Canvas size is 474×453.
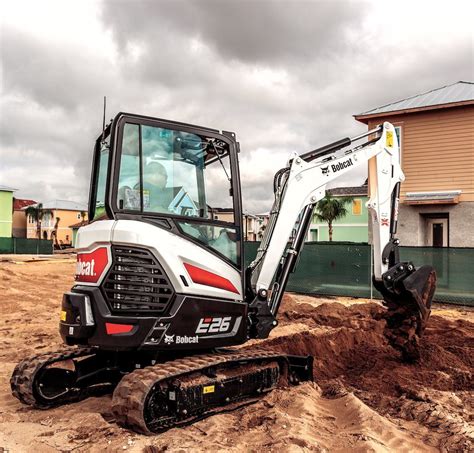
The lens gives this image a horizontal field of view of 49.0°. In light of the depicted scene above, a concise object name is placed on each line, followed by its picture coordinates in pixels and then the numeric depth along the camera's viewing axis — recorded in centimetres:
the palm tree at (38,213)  6906
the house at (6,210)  5084
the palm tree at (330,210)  4047
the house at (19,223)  7206
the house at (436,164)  1644
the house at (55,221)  6962
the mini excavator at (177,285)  464
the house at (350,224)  4300
